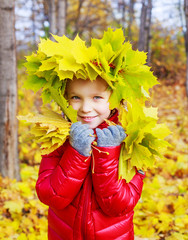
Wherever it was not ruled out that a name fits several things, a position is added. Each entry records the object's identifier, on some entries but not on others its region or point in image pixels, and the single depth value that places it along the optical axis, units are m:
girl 1.47
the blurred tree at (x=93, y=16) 12.39
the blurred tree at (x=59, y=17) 5.67
